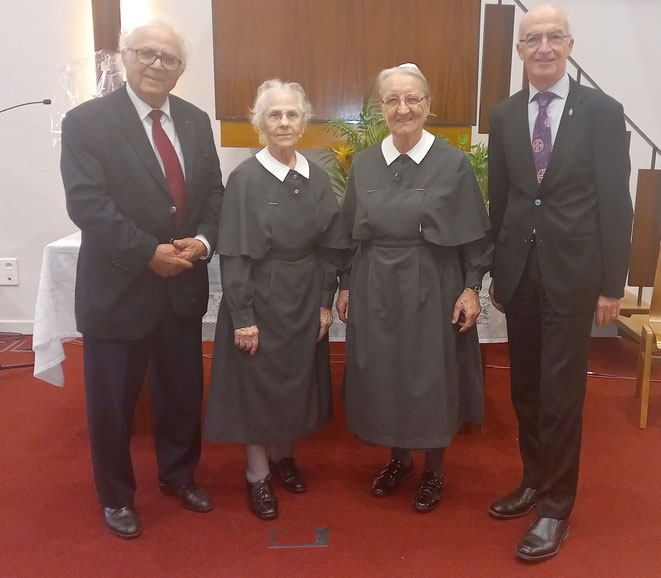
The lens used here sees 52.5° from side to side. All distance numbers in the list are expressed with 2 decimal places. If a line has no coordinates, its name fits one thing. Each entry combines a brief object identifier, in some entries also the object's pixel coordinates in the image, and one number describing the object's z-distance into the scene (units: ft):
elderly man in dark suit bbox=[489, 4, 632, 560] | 6.15
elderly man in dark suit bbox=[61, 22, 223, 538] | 6.36
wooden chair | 10.07
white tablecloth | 8.76
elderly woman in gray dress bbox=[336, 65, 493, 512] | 6.90
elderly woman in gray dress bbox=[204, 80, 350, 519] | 6.97
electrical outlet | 14.48
